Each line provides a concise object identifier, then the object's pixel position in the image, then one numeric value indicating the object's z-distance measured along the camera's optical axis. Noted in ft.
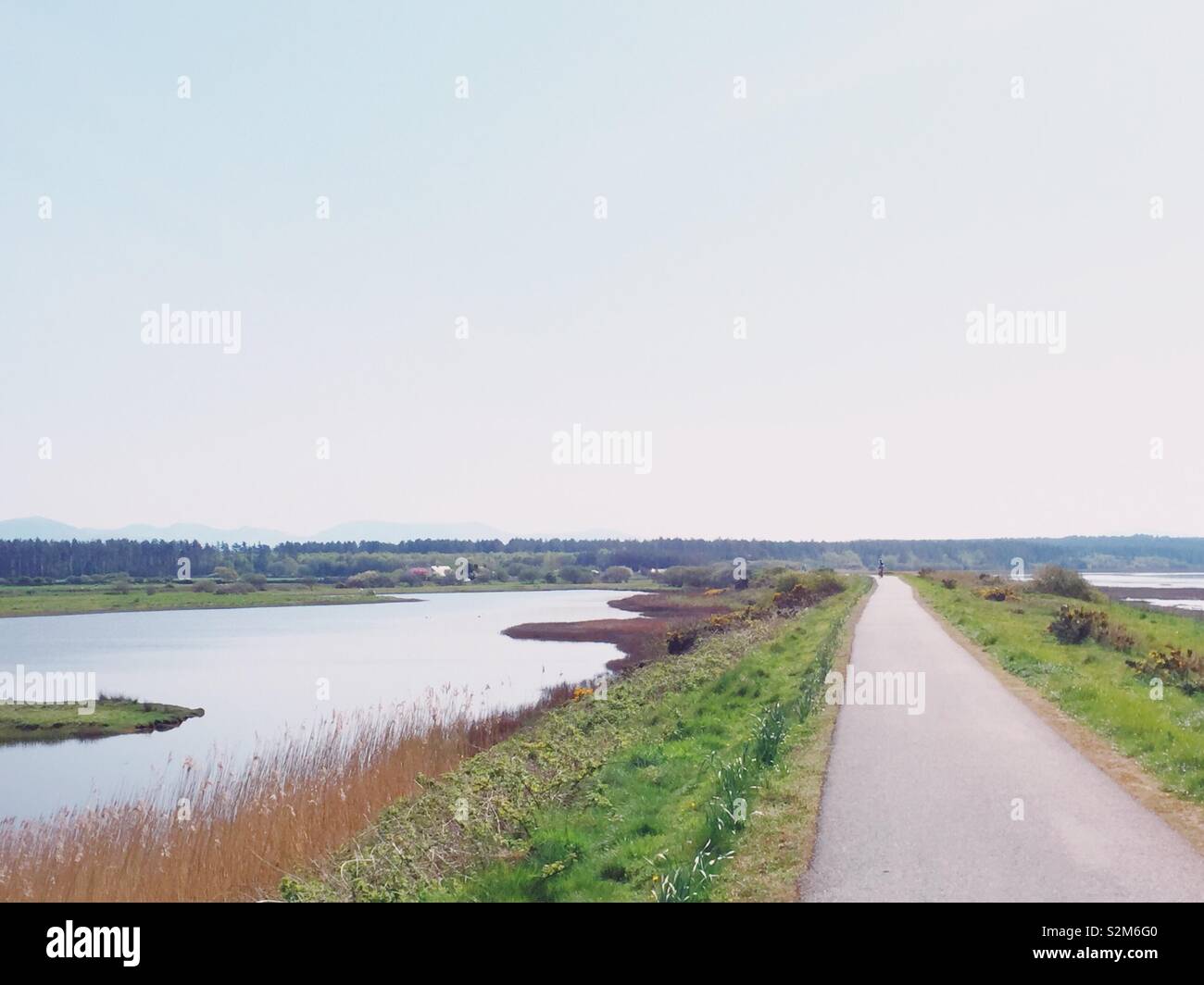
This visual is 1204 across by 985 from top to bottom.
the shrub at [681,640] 126.52
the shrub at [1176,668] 54.29
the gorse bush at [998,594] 137.49
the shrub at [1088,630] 76.43
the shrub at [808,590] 149.28
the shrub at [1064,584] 155.94
